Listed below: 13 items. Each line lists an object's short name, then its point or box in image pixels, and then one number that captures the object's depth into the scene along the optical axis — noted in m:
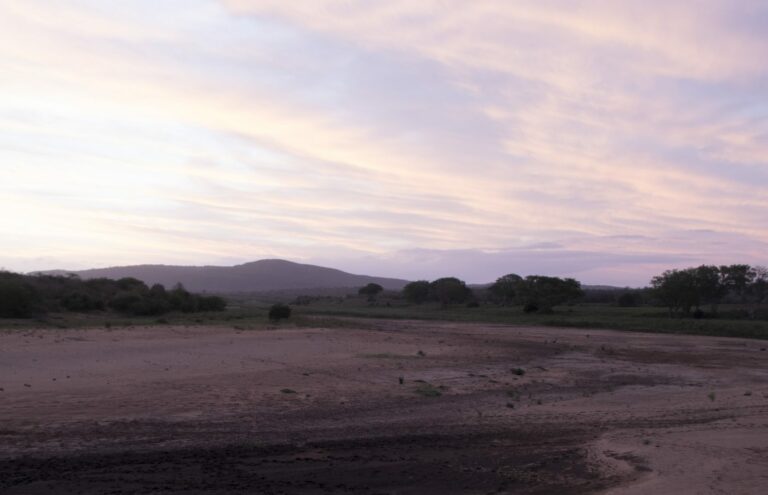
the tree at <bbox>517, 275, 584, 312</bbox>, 71.88
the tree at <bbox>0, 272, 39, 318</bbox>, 36.34
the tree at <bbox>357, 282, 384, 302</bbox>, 117.64
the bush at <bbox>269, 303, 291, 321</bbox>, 46.53
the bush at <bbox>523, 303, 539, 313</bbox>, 70.94
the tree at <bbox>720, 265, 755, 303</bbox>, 69.79
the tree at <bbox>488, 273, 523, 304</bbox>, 93.53
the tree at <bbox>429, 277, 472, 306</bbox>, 99.38
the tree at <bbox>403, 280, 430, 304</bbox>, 108.44
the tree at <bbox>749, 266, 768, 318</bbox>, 75.88
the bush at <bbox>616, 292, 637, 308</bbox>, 87.21
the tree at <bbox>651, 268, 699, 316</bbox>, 61.41
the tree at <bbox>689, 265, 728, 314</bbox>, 62.28
